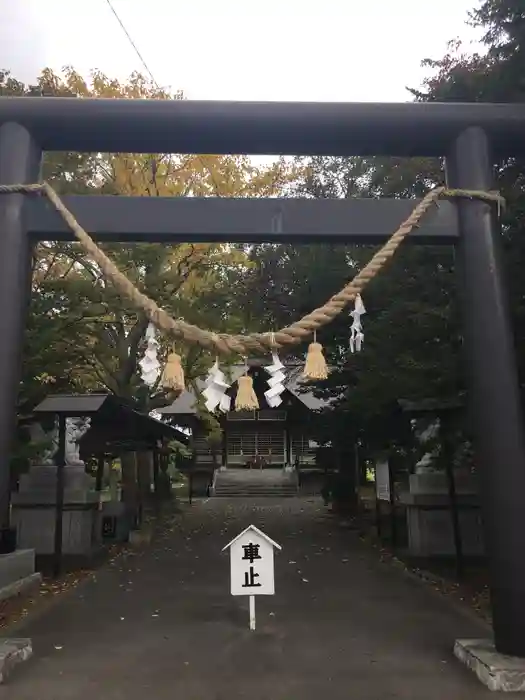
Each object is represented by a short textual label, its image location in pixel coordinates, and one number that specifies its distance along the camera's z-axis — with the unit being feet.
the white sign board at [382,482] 51.56
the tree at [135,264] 38.70
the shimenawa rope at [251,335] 15.37
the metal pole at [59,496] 32.94
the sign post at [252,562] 20.67
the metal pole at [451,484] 29.17
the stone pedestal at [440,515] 35.83
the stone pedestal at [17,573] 27.02
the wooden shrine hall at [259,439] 114.01
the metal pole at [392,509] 41.14
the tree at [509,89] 22.29
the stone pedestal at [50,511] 38.04
